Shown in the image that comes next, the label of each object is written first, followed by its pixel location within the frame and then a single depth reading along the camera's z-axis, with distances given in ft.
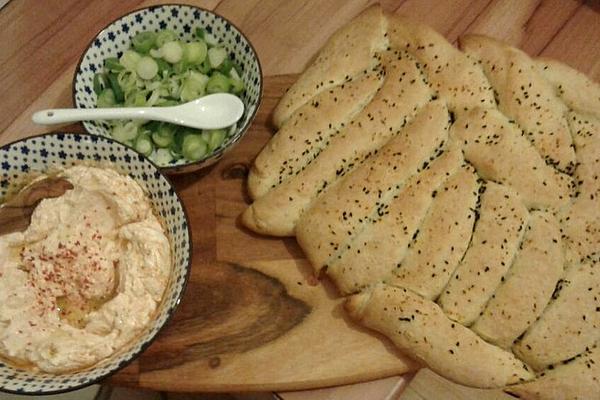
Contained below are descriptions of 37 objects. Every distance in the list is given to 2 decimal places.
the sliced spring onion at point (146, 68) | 1.85
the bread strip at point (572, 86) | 1.80
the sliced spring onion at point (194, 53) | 1.86
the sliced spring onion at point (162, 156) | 1.82
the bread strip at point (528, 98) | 1.73
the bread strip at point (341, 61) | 1.84
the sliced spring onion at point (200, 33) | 1.91
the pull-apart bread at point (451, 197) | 1.62
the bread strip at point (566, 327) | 1.61
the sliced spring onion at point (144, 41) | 1.88
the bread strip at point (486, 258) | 1.63
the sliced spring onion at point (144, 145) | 1.81
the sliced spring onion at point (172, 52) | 1.85
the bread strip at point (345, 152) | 1.74
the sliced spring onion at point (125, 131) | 1.82
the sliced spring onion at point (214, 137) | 1.81
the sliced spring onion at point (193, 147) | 1.79
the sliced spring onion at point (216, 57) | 1.89
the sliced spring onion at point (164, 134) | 1.82
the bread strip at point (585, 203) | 1.67
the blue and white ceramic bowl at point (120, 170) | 1.57
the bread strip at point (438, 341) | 1.60
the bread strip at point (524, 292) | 1.62
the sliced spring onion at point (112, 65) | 1.85
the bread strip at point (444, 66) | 1.78
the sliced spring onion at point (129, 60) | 1.86
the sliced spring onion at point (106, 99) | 1.85
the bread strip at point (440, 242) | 1.65
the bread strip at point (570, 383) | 1.59
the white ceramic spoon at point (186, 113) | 1.75
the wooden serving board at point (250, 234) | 1.65
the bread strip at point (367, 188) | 1.70
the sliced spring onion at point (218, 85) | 1.85
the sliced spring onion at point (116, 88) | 1.85
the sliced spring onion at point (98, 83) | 1.86
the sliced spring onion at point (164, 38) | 1.88
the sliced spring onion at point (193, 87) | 1.86
